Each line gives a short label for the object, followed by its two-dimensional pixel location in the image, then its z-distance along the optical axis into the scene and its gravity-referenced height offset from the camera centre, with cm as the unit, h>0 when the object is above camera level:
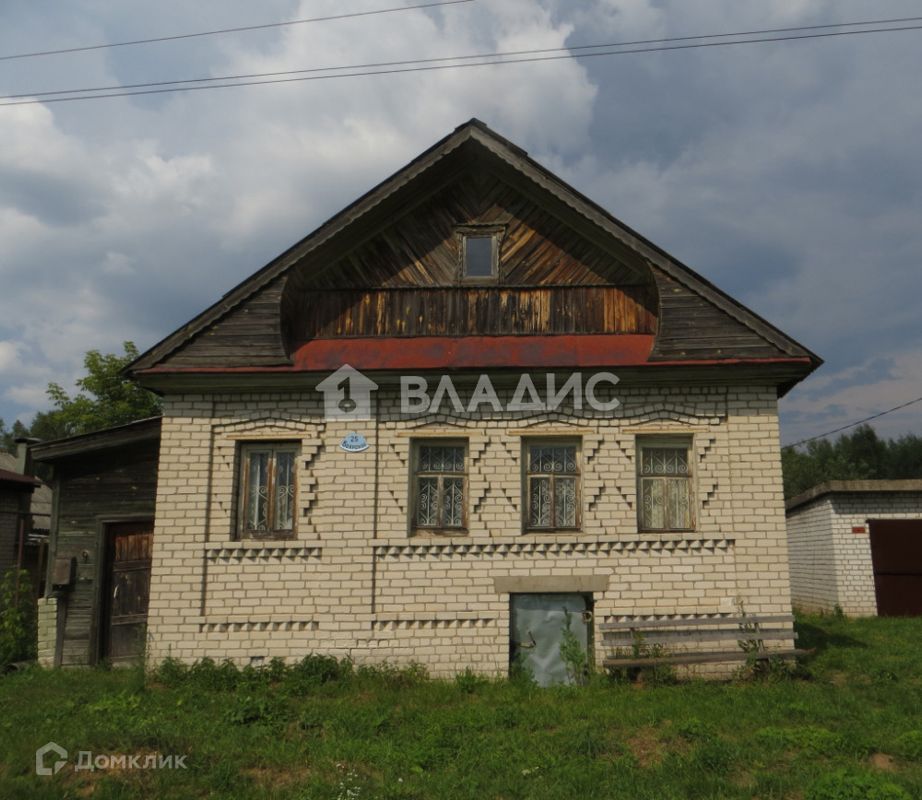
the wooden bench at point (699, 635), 823 -108
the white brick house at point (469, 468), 884 +93
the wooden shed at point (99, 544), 1026 -2
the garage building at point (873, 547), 1491 -12
